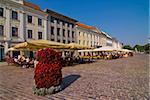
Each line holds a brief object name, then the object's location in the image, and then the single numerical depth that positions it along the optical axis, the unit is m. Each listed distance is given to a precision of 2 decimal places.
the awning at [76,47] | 18.09
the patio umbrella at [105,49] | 27.97
